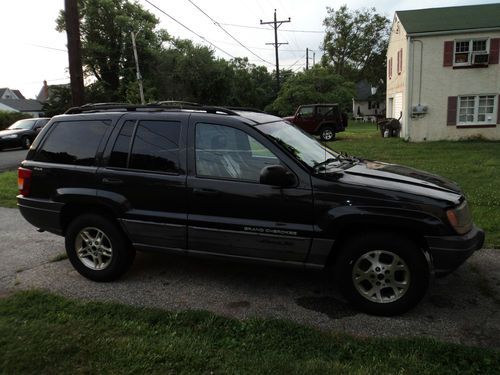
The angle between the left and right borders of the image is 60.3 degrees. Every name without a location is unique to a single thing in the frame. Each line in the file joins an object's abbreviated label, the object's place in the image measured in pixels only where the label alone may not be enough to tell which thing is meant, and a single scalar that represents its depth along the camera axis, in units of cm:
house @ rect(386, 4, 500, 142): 1895
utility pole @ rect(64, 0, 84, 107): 866
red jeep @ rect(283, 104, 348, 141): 2131
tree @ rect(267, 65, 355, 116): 4162
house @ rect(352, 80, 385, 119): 6244
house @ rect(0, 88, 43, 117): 6518
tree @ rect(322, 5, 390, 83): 5669
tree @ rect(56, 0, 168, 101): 4272
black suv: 356
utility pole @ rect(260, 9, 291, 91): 4147
